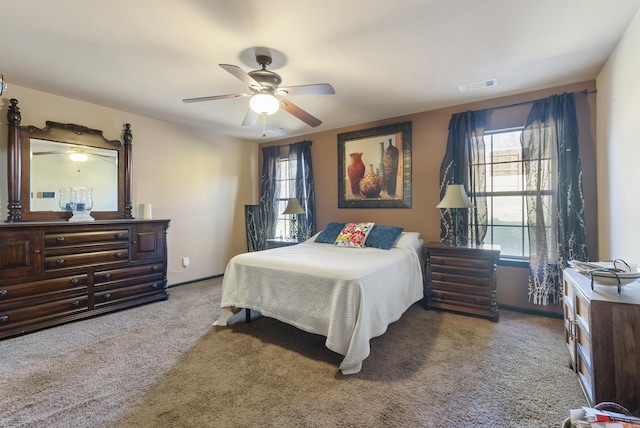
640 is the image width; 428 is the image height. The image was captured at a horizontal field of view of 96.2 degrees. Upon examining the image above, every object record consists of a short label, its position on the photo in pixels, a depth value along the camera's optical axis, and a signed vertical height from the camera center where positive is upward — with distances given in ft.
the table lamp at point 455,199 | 10.14 +0.52
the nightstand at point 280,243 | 13.63 -1.32
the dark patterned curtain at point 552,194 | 9.37 +0.60
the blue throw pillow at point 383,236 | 11.03 -0.89
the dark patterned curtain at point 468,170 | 11.01 +1.69
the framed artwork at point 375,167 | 12.89 +2.22
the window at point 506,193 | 10.58 +0.71
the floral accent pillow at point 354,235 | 11.61 -0.86
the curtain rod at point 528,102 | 9.24 +3.91
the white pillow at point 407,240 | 10.90 -1.02
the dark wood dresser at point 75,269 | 8.56 -1.78
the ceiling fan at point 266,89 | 7.50 +3.42
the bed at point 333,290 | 6.70 -2.08
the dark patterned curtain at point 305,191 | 15.49 +1.31
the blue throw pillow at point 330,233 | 12.68 -0.83
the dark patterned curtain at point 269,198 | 17.03 +1.03
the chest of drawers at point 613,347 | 4.62 -2.25
